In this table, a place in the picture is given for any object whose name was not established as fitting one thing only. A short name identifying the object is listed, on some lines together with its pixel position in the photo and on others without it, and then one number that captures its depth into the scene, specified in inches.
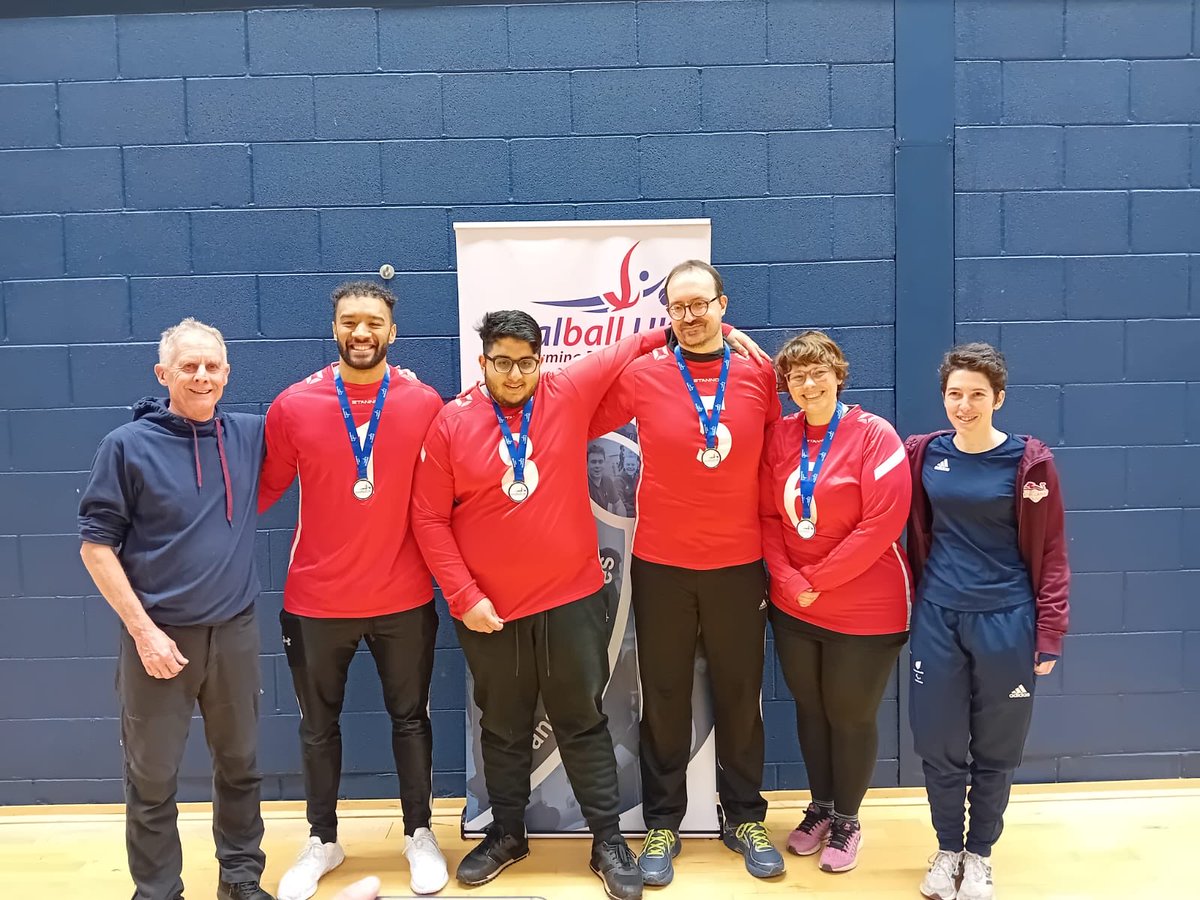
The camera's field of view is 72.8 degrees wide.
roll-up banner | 107.7
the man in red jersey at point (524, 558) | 94.5
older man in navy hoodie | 85.0
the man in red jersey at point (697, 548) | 97.0
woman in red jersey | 93.3
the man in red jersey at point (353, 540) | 95.8
